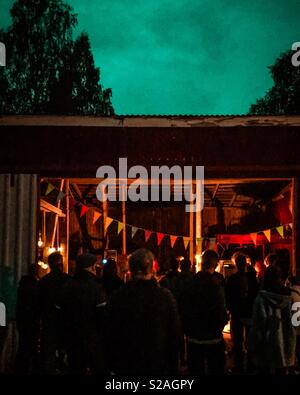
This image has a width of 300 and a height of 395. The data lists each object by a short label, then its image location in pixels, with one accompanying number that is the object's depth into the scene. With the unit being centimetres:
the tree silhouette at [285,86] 3241
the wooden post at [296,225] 846
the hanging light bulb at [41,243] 1295
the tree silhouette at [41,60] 2828
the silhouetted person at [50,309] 634
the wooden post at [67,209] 1235
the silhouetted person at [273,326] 552
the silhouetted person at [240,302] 724
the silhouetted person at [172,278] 753
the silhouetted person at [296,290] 596
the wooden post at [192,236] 1165
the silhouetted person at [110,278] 719
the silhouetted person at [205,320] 532
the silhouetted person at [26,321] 686
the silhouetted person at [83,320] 521
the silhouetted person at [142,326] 392
